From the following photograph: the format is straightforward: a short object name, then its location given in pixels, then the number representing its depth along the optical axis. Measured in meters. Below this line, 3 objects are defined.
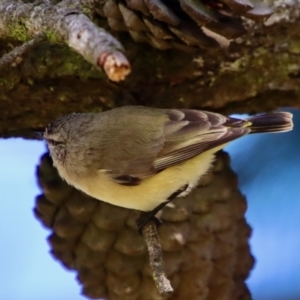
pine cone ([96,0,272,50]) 2.33
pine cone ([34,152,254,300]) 2.39
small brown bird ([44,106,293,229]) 2.37
